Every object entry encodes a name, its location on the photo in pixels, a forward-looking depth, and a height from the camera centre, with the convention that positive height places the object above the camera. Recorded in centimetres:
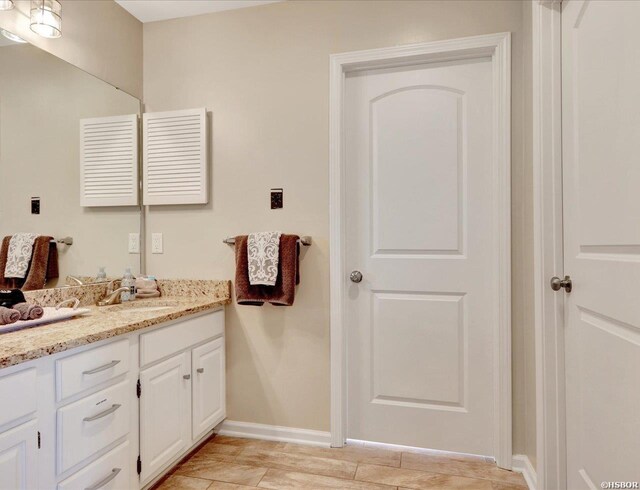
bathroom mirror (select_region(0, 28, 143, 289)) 161 +41
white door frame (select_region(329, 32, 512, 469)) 186 +27
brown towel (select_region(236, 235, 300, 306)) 201 -18
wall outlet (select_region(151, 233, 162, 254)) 235 +3
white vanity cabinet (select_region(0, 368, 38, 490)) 106 -53
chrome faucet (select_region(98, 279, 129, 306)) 203 -26
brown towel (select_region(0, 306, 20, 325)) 136 -24
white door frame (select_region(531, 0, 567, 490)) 153 +3
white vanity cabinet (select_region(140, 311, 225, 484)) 162 -69
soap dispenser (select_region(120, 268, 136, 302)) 215 -22
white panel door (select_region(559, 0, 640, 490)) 108 +3
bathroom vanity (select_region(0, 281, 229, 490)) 113 -56
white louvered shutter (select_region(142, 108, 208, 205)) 225 +56
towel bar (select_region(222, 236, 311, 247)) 208 +4
